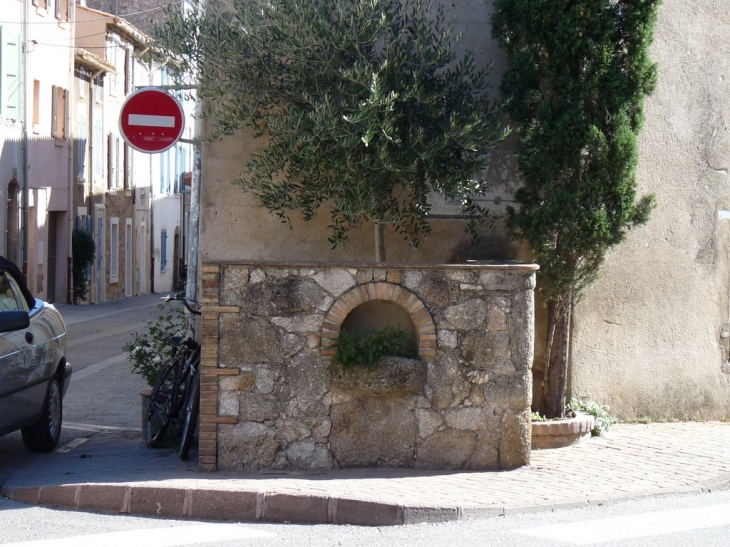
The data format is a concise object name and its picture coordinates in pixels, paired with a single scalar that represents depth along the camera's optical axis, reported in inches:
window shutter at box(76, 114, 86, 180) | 1350.9
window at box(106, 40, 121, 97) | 1455.5
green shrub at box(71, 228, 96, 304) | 1309.1
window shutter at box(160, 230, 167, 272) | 1770.4
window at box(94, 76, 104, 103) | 1424.7
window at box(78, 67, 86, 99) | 1352.1
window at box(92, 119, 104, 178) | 1418.6
